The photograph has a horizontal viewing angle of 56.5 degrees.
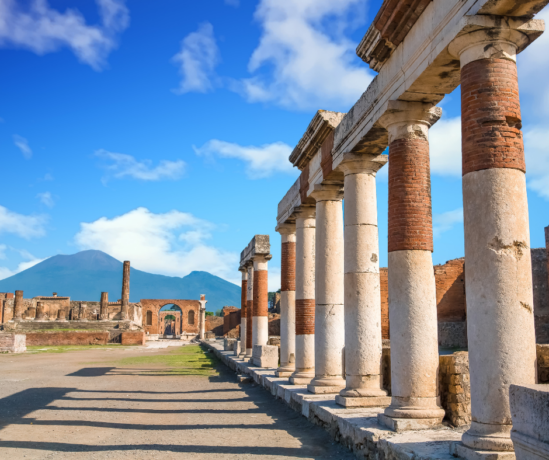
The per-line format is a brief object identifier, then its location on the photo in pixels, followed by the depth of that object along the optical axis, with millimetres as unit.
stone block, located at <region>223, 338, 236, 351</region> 25478
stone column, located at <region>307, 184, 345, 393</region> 9555
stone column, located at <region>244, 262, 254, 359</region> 19812
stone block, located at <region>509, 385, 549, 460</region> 3441
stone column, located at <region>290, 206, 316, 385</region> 11062
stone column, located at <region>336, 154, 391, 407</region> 7797
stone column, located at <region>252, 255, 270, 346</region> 17703
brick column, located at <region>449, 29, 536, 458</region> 4516
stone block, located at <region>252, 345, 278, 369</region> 15672
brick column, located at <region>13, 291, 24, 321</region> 46406
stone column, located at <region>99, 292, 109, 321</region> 50875
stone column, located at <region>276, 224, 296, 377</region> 13008
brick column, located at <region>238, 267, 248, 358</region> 20719
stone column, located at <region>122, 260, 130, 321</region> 50531
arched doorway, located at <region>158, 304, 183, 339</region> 69500
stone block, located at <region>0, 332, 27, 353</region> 26952
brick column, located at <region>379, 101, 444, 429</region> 6156
